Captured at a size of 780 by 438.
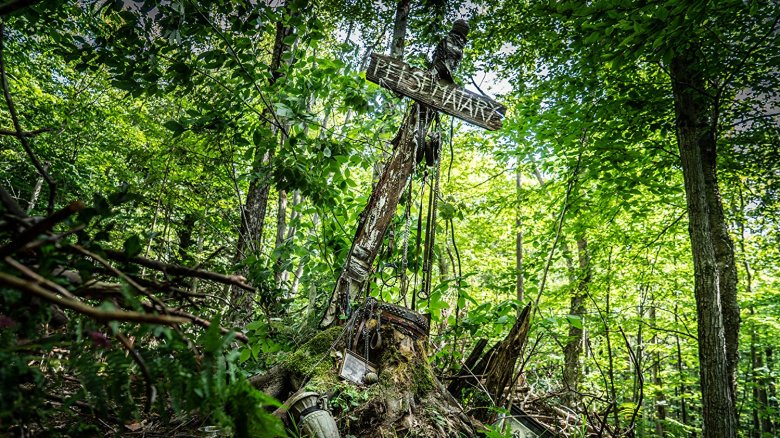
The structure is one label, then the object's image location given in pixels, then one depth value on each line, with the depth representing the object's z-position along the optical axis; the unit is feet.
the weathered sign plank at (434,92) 10.64
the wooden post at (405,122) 10.28
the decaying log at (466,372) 10.58
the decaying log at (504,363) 9.46
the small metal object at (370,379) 7.85
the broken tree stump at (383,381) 7.09
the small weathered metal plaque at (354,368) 7.73
